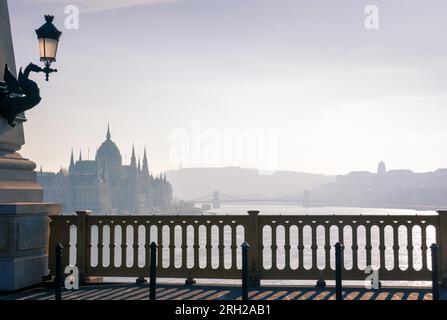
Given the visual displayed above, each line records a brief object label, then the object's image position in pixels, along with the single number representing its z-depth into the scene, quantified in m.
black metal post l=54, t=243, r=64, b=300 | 9.49
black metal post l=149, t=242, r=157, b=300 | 9.09
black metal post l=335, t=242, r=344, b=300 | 9.02
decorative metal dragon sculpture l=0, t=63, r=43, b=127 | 11.62
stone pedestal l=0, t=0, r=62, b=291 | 11.00
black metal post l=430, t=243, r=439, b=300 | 9.03
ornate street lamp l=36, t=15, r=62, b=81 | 11.56
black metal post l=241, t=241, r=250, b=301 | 8.97
